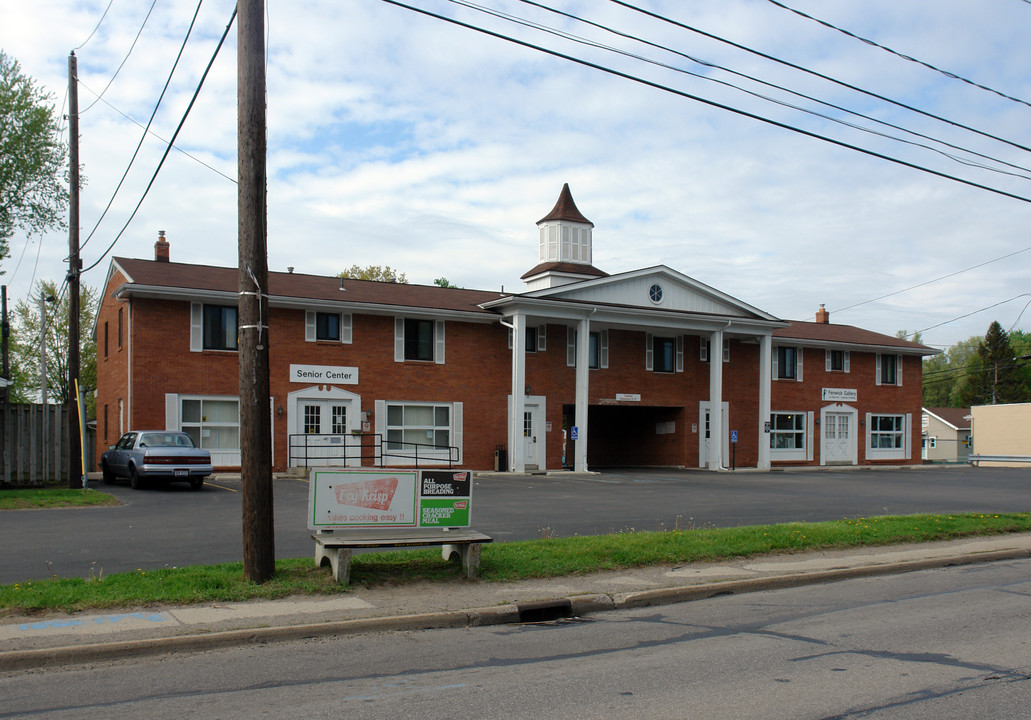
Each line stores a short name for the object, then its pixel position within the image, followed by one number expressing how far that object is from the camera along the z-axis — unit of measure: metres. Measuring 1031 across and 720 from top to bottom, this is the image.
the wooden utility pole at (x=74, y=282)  21.39
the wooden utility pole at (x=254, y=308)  9.38
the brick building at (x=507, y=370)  27.61
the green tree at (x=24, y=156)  26.94
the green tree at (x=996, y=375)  86.12
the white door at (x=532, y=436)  32.78
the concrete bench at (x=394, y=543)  9.64
